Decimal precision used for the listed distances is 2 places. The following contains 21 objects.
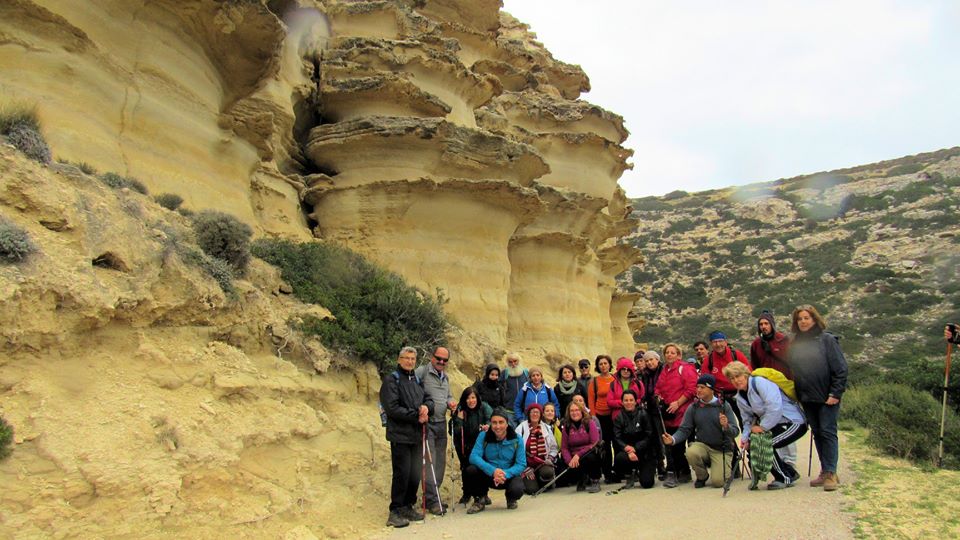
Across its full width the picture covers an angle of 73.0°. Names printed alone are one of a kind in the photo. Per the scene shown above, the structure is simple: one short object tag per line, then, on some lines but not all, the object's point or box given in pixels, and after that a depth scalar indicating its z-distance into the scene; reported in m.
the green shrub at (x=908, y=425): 8.77
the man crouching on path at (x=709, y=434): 6.65
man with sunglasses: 6.75
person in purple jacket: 7.39
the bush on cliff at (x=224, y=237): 7.79
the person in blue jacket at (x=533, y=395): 7.85
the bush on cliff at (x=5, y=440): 4.50
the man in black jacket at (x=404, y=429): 6.23
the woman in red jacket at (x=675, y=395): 7.31
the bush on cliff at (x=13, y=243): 5.18
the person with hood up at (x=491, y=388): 7.55
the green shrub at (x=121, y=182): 7.43
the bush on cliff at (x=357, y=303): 8.58
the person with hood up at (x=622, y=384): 7.59
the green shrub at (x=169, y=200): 8.73
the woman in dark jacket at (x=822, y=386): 5.94
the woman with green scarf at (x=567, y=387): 8.25
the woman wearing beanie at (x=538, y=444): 7.38
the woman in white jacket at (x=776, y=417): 6.15
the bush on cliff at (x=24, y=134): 6.35
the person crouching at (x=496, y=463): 6.61
